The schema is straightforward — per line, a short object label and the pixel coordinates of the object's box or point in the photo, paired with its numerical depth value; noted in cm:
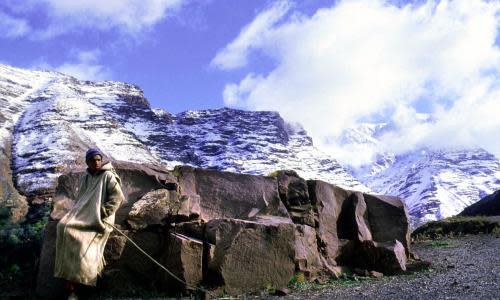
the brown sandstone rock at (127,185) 1123
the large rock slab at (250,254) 1051
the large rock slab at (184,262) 1022
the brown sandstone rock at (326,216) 1385
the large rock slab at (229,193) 1251
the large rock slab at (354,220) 1482
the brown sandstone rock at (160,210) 1107
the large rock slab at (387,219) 1571
